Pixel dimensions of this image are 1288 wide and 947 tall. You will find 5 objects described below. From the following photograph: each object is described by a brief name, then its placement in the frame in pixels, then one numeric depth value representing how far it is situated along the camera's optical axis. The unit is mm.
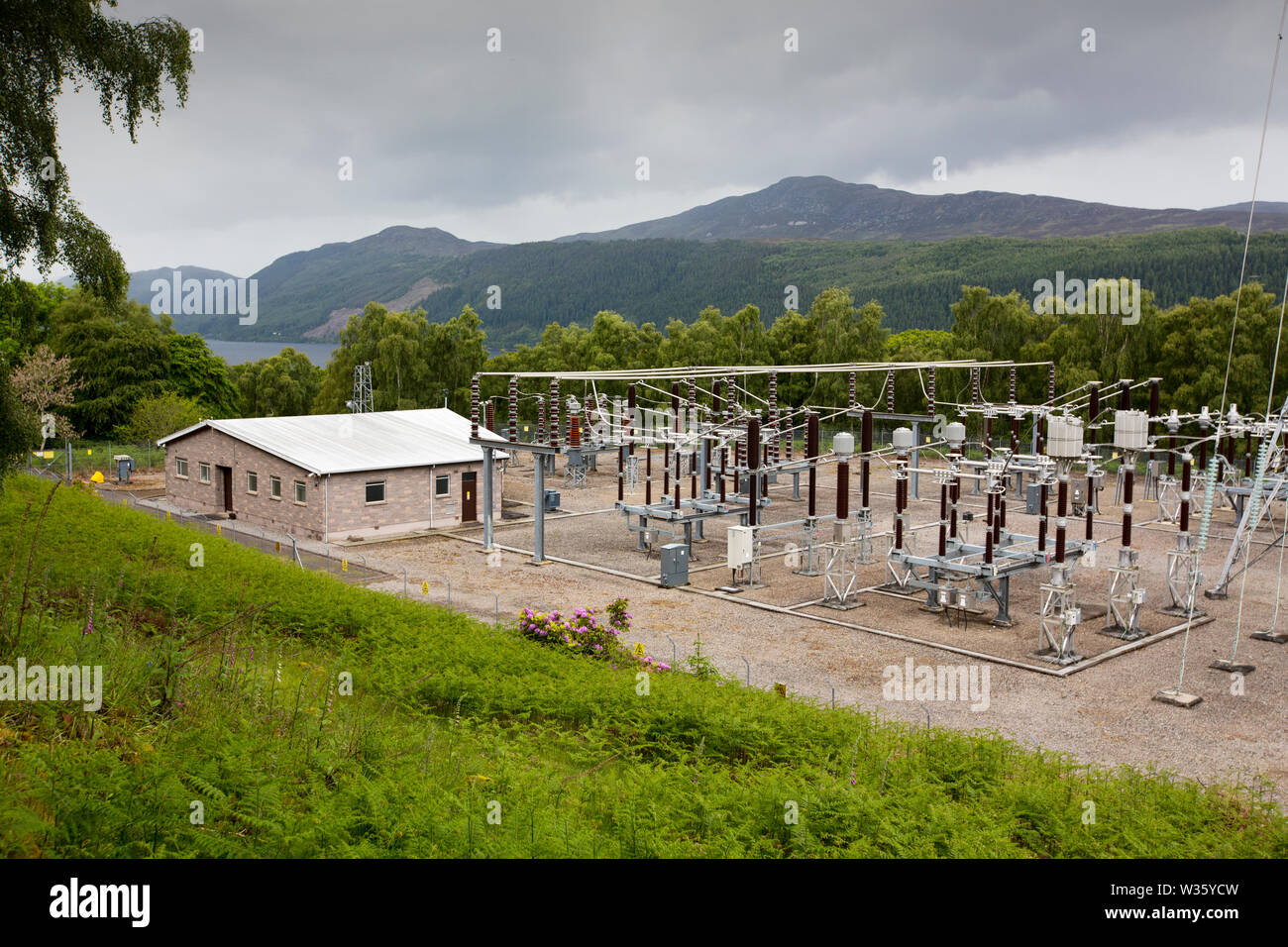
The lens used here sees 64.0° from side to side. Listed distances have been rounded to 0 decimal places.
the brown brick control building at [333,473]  32469
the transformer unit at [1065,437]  22250
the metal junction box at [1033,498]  37594
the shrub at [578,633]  18078
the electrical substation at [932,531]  22391
